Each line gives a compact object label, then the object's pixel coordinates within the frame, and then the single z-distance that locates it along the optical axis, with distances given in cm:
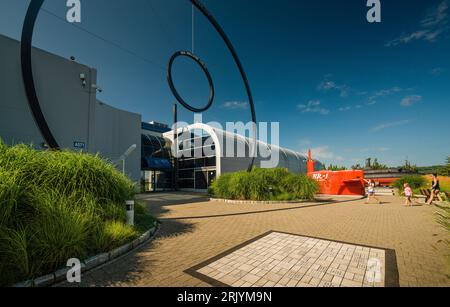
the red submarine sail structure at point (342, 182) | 1672
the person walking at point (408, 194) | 1108
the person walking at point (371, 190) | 1242
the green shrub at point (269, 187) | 1238
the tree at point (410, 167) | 3901
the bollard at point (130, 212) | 521
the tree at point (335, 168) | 4188
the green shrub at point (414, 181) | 1866
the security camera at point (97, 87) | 1349
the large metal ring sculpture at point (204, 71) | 1347
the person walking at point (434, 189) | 1095
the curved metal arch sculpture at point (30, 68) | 743
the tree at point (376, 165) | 4572
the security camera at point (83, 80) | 1301
